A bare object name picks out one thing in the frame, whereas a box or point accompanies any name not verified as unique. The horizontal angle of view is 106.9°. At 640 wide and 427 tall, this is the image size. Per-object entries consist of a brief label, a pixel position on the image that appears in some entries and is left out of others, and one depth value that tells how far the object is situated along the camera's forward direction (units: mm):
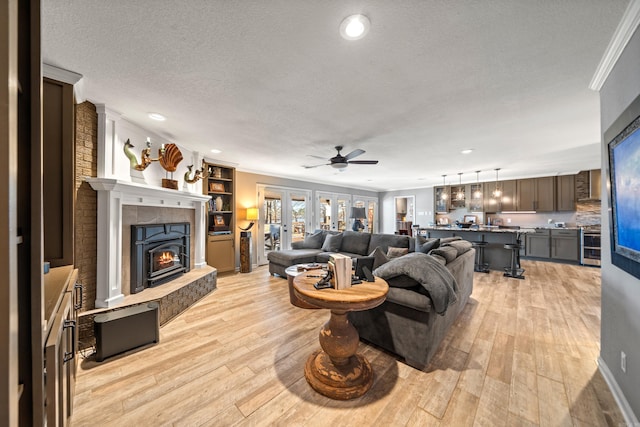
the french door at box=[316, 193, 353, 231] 7836
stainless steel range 5695
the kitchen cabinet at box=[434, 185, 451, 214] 8516
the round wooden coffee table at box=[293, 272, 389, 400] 1664
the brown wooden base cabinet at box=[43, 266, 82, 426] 957
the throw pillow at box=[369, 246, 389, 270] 2227
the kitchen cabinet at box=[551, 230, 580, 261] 5973
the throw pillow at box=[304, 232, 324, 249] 5785
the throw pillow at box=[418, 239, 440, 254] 3748
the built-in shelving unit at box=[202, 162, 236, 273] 4918
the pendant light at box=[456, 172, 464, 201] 7652
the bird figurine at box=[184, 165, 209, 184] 3893
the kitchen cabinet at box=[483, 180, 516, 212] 7318
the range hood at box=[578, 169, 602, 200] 6025
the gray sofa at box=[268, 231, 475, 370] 1995
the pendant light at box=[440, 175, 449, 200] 7542
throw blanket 1964
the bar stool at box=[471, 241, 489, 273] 5457
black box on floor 2125
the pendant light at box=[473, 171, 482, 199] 6859
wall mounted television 1327
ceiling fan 3713
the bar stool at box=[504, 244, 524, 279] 4848
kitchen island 5312
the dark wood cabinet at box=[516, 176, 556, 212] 6715
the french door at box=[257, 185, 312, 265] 6098
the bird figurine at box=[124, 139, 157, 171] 2832
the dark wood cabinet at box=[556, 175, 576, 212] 6414
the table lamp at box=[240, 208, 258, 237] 5504
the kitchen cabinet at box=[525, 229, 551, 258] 6395
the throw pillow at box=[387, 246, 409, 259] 4402
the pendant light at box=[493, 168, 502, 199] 7243
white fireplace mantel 2531
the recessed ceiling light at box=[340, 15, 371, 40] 1366
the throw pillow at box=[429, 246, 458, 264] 2793
